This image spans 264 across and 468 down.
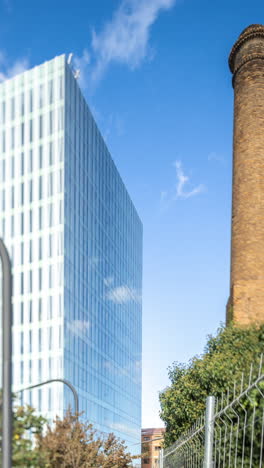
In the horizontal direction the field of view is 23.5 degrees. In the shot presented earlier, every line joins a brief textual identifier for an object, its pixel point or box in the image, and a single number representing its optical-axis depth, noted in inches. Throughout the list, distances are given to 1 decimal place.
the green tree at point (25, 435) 318.7
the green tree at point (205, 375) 810.8
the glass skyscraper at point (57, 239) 2319.1
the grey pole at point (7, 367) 275.7
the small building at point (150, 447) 5531.5
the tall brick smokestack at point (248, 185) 1199.6
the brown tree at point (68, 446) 496.4
